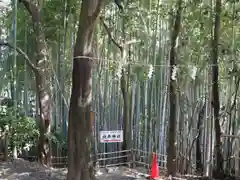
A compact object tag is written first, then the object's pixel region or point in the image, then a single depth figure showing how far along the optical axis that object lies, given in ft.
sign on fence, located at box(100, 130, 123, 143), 20.84
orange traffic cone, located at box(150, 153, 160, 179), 18.62
